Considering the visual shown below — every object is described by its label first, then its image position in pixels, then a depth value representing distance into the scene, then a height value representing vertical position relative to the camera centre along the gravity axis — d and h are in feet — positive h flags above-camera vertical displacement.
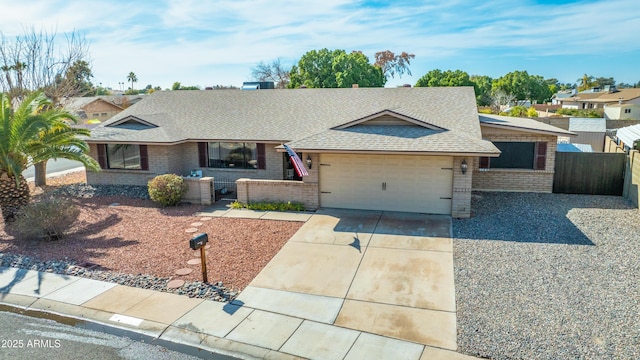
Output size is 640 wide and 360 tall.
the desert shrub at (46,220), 39.60 -10.32
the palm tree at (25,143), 42.93 -3.53
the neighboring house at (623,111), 165.99 -1.92
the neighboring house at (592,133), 87.04 -5.41
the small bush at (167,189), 51.08 -9.58
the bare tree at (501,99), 226.38 +4.74
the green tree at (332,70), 197.16 +18.33
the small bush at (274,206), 49.90 -11.53
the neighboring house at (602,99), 201.59 +4.13
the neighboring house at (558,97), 302.68 +7.27
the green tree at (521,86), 251.80 +12.53
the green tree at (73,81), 74.87 +5.46
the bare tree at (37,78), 71.61 +5.68
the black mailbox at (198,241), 30.00 -9.43
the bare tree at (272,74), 247.91 +20.67
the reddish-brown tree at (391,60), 309.30 +35.17
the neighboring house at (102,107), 165.48 +1.35
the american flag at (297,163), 44.14 -5.71
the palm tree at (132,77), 338.58 +26.40
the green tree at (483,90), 241.02 +10.76
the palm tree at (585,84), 376.27 +20.57
